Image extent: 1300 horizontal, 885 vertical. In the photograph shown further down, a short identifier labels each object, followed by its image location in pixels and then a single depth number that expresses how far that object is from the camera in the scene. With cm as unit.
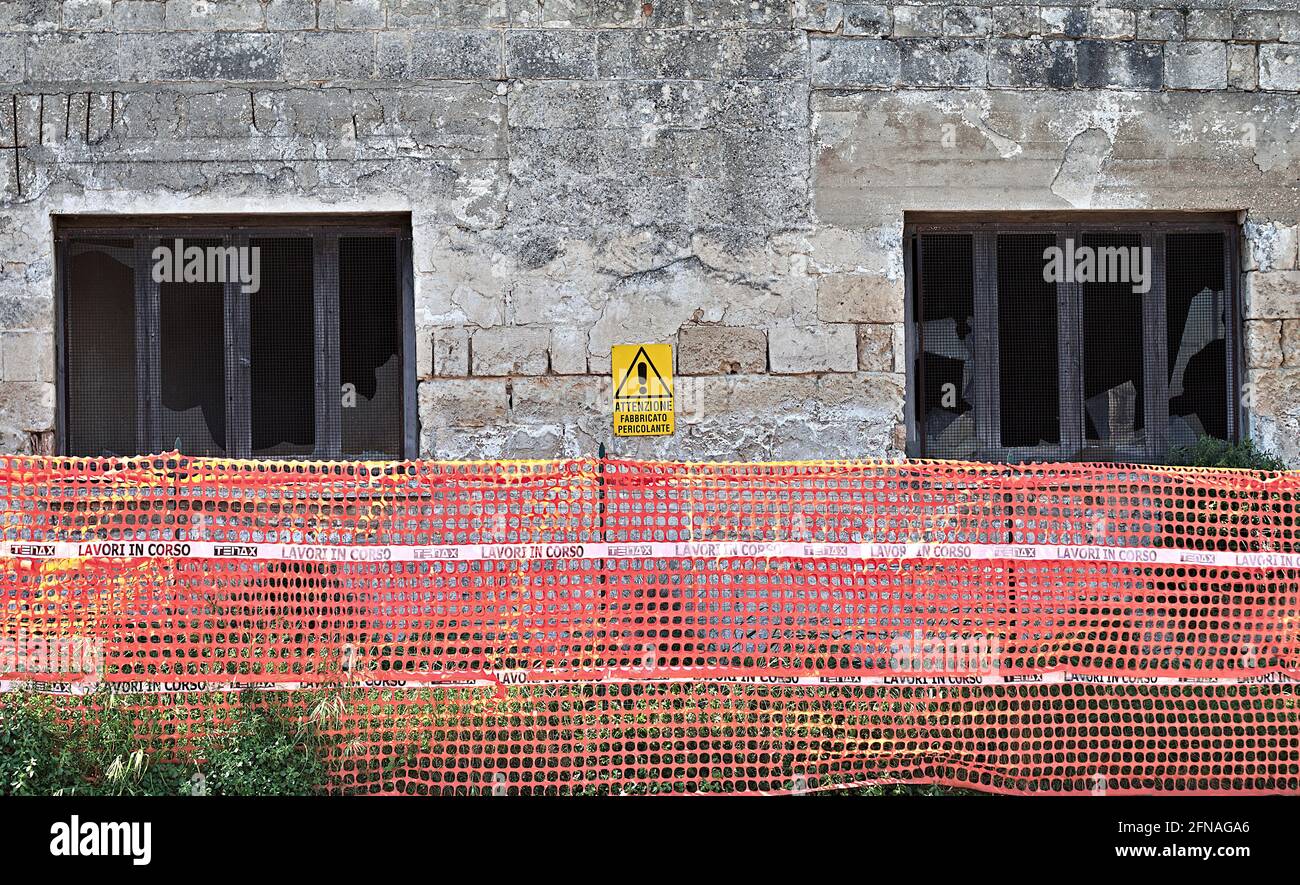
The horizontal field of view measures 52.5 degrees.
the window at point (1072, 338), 891
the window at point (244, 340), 867
